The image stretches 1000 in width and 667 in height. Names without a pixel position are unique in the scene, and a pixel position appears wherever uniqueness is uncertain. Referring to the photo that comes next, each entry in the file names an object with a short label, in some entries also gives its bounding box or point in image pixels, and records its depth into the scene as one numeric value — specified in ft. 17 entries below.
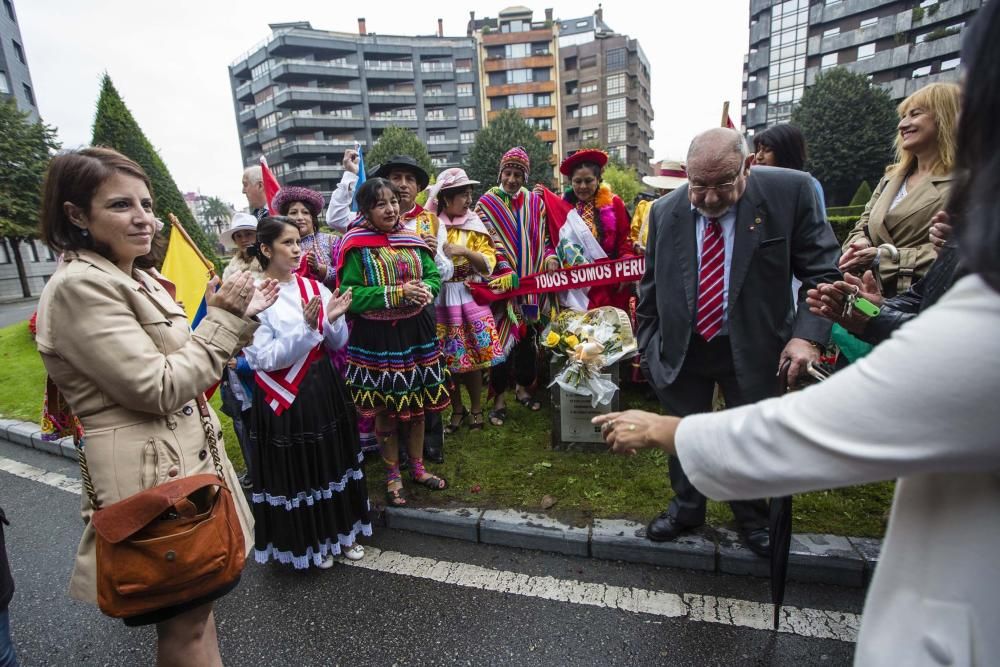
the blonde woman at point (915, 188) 9.50
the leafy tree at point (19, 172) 77.52
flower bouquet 12.74
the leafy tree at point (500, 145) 128.57
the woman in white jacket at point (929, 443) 2.41
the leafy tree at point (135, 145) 40.78
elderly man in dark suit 8.43
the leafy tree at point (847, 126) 106.01
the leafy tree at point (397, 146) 139.95
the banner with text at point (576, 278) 15.88
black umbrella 6.79
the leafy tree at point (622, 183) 137.09
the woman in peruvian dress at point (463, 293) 15.51
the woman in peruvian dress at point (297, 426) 9.32
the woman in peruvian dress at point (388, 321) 11.24
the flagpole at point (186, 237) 10.00
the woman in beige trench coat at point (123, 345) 5.17
